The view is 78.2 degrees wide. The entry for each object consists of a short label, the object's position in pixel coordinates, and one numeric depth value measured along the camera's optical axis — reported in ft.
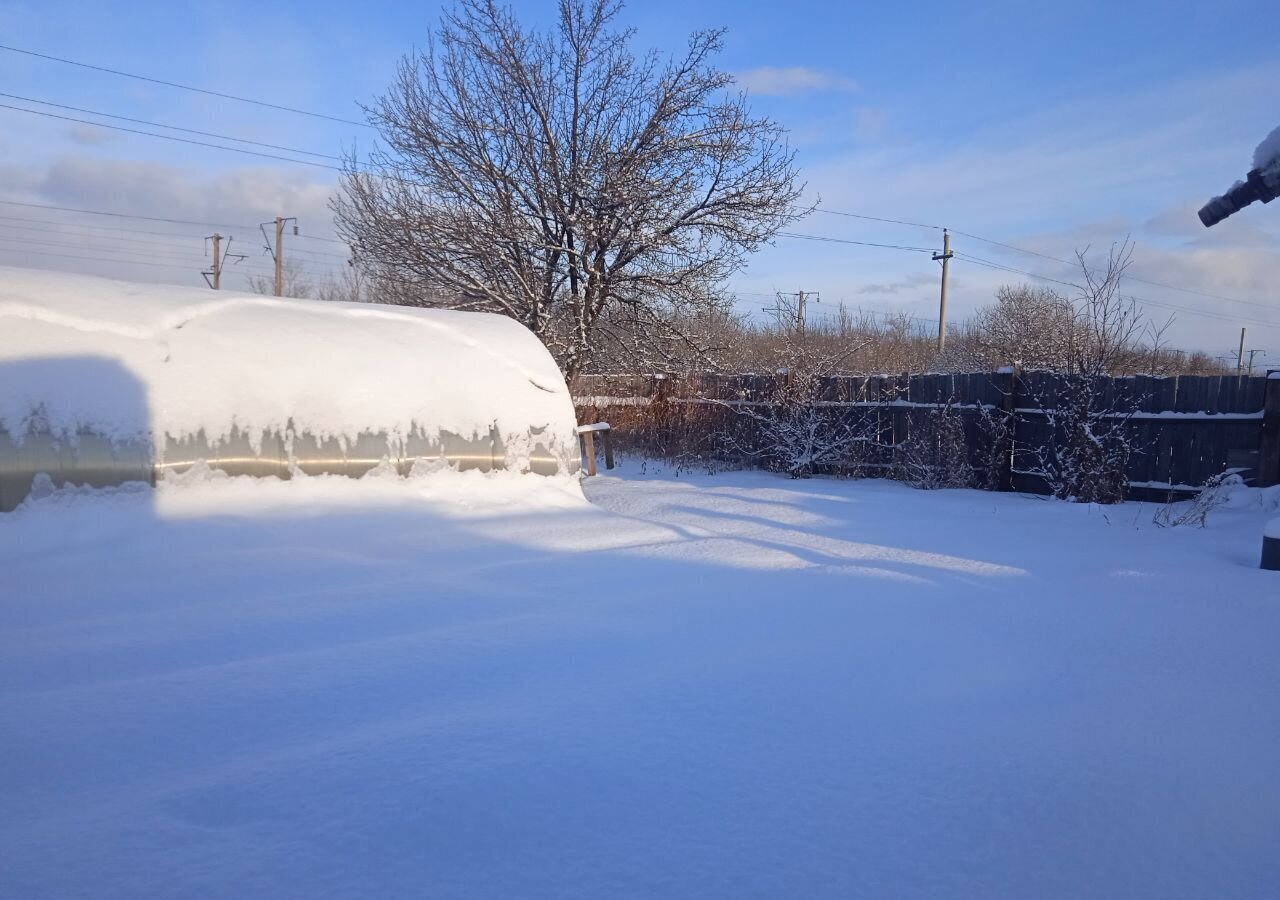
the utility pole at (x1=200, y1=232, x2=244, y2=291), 140.56
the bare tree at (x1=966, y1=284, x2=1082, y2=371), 53.52
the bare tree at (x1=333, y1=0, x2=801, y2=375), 43.24
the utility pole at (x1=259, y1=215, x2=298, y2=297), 123.52
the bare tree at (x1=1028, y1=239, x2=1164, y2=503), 32.91
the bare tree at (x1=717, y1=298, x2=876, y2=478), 42.65
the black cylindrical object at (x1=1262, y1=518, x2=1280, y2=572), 19.51
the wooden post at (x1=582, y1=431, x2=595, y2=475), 36.80
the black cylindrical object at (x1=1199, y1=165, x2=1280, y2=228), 11.14
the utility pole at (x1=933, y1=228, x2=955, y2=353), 112.76
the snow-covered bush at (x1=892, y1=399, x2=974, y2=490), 38.01
